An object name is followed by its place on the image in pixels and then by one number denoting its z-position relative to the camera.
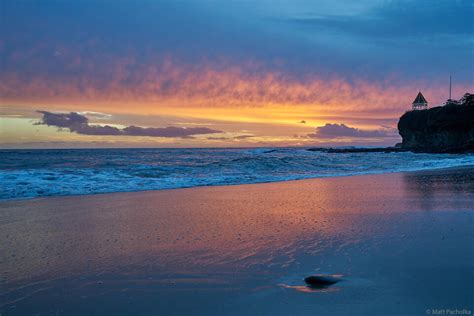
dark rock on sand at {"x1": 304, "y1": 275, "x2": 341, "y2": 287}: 4.12
